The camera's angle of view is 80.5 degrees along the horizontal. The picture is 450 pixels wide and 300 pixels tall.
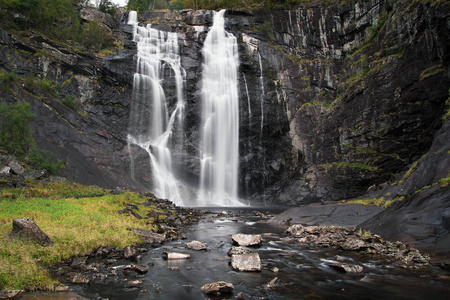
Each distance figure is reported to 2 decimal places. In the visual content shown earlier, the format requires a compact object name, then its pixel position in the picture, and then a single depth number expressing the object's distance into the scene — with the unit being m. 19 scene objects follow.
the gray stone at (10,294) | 4.98
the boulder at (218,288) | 6.45
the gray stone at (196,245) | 10.80
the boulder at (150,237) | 11.26
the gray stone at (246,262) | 8.29
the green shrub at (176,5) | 61.53
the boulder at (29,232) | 8.00
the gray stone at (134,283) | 6.76
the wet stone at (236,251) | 10.09
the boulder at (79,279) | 6.64
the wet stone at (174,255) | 9.28
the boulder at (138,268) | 7.70
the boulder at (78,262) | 7.66
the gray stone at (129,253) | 9.04
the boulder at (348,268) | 8.20
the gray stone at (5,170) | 16.58
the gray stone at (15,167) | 17.09
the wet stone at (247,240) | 11.72
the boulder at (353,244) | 10.69
